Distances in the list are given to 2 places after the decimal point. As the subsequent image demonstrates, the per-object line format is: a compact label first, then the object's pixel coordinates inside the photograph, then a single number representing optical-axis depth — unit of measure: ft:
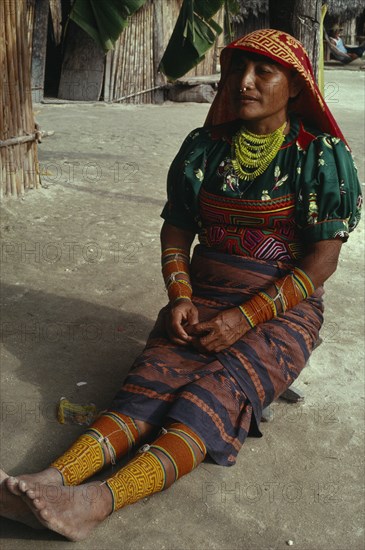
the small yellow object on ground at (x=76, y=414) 9.51
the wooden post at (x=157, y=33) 36.81
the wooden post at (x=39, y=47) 34.45
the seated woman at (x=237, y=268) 8.14
